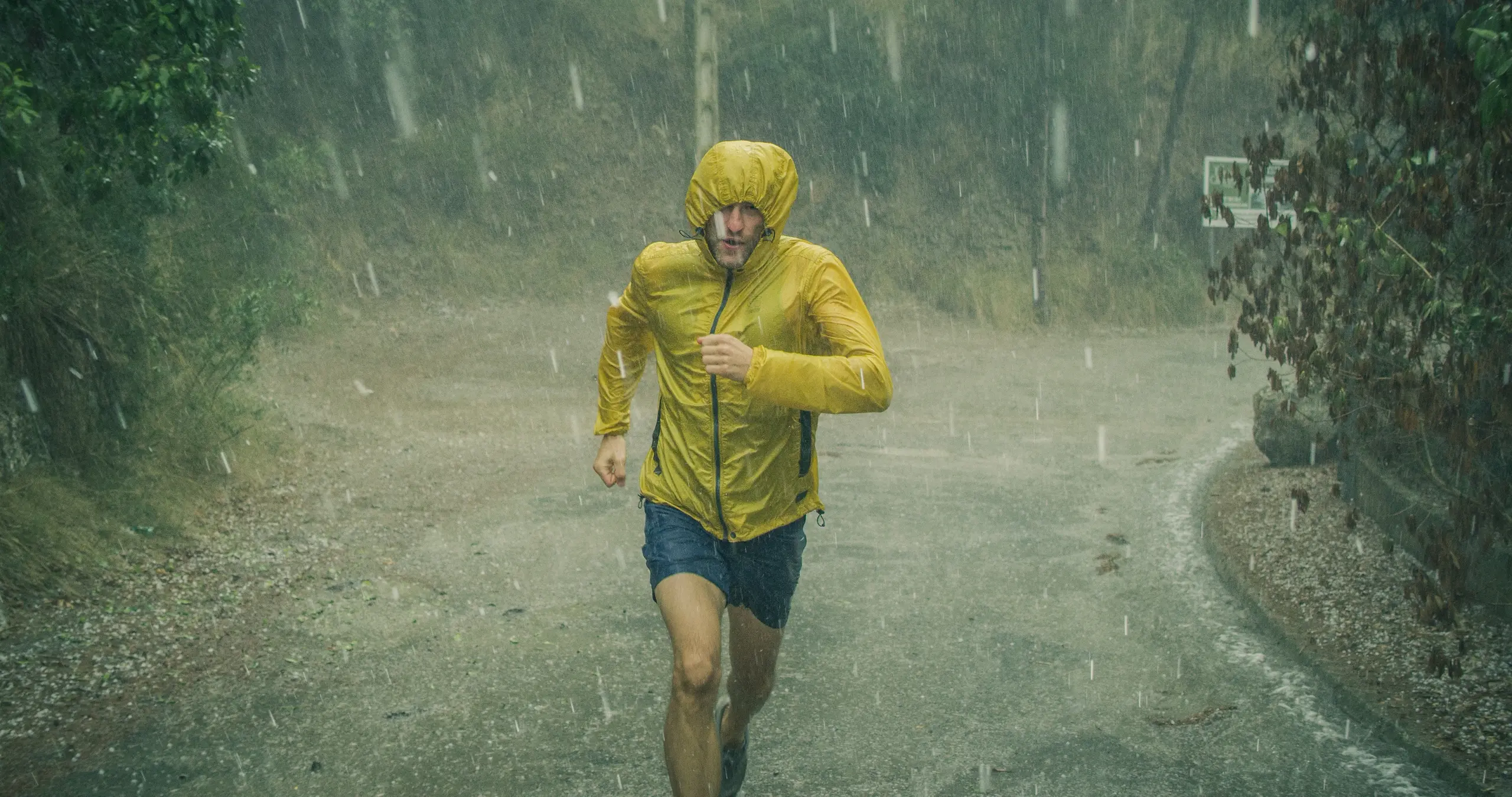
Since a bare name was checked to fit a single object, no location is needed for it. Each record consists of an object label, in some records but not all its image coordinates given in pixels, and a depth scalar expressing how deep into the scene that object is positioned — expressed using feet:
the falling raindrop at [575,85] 86.17
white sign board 59.57
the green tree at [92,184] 19.70
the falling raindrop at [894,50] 86.33
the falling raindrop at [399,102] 81.35
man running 11.41
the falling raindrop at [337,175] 76.48
